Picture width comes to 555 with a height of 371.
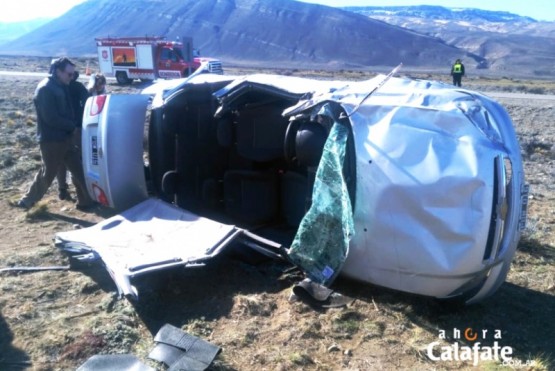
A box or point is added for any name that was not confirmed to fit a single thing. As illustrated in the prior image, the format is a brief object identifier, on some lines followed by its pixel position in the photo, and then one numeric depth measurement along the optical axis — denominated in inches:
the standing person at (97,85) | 319.0
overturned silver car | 156.3
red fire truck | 1194.6
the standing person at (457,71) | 1104.8
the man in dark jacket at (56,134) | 278.4
